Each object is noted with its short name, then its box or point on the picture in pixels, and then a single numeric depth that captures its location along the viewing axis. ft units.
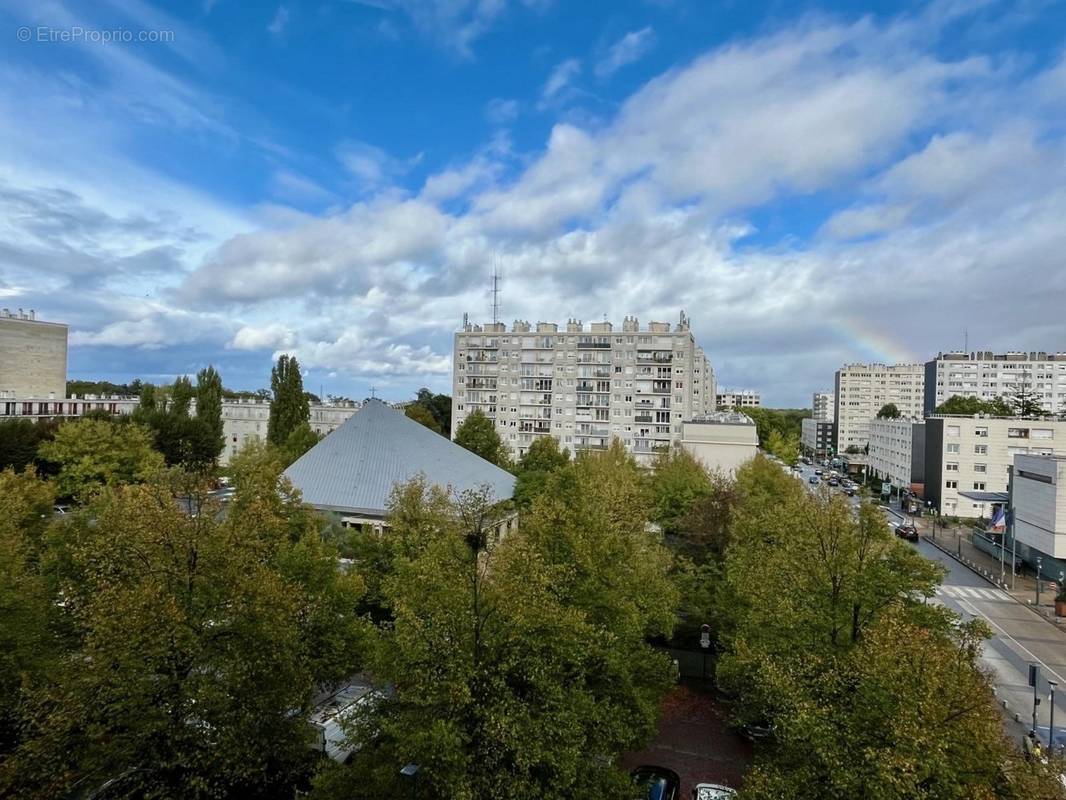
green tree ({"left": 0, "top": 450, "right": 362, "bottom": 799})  37.99
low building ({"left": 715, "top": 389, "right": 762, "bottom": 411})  553.64
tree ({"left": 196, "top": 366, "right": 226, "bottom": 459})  191.21
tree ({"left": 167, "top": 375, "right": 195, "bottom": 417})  182.39
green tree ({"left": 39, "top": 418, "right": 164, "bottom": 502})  140.87
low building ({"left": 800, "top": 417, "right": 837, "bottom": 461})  480.64
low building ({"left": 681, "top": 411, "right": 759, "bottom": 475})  189.47
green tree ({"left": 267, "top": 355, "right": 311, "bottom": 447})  188.34
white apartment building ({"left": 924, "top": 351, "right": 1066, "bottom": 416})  349.61
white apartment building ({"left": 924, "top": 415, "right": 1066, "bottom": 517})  181.27
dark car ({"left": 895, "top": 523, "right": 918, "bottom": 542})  160.66
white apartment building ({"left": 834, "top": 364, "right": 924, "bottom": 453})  441.27
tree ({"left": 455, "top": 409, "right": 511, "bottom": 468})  186.80
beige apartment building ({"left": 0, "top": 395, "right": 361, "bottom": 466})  250.78
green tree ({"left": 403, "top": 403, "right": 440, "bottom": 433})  240.32
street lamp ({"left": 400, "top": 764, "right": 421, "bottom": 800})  34.96
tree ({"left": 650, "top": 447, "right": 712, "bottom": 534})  123.65
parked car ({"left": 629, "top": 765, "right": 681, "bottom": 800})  50.18
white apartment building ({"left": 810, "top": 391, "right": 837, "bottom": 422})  557.95
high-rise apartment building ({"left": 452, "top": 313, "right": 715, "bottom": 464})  227.40
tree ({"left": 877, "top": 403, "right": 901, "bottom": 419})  387.55
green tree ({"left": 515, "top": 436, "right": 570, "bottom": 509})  132.16
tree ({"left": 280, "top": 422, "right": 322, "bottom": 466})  165.27
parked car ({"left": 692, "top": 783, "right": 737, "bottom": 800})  47.93
